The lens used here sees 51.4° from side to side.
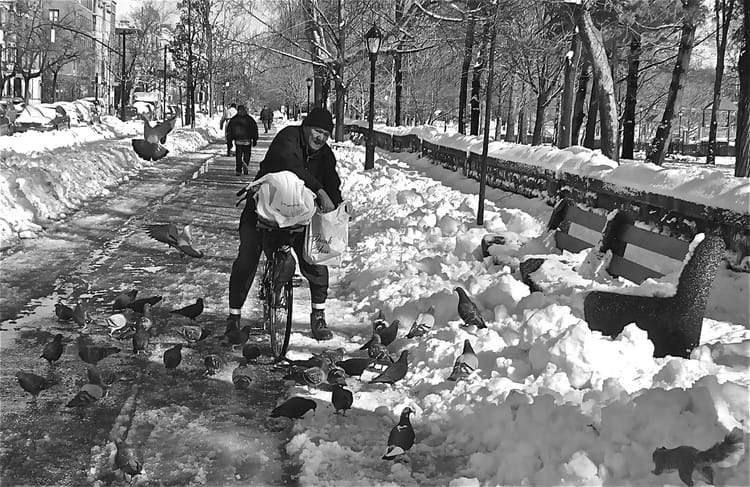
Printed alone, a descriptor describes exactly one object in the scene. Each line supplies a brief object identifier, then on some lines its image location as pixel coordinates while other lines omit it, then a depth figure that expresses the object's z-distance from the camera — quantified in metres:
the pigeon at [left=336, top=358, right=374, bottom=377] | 5.52
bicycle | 5.89
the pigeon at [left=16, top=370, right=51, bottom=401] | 5.00
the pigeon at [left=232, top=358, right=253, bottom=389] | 5.34
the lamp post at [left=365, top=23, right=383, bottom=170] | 20.67
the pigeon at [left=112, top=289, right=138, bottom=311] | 6.94
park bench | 5.63
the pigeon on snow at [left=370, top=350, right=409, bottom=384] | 5.38
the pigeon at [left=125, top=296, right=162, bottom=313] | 6.93
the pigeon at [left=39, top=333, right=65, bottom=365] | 5.62
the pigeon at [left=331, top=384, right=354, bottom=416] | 4.87
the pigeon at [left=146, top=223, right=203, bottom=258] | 7.79
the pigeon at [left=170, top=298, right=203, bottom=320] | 6.78
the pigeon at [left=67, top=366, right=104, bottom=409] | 4.92
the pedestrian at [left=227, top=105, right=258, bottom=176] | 20.00
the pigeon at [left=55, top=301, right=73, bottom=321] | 6.66
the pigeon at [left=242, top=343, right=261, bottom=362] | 5.88
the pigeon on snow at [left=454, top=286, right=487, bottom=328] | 6.22
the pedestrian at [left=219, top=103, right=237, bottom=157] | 25.84
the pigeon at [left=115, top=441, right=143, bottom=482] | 4.00
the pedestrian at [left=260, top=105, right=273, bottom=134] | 54.61
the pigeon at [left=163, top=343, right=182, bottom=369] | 5.66
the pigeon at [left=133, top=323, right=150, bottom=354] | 6.02
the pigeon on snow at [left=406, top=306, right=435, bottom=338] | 6.33
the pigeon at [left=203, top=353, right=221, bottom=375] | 5.59
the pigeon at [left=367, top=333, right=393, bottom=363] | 5.81
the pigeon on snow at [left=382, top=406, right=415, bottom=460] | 4.29
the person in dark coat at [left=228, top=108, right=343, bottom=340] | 5.90
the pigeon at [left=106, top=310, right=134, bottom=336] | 6.17
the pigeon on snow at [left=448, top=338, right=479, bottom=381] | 5.25
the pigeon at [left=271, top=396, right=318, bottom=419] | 4.79
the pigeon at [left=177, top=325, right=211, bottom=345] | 6.20
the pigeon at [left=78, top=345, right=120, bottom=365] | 5.46
